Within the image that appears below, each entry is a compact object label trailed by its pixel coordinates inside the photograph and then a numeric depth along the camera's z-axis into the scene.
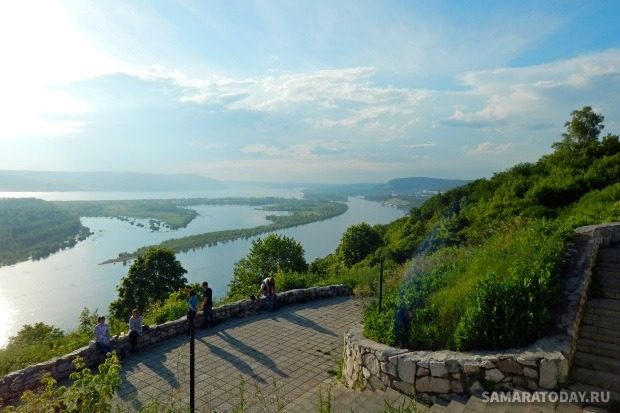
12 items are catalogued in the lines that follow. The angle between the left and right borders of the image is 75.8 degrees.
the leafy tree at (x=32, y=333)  20.69
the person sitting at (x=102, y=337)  8.52
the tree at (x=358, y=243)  37.97
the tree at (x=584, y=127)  31.16
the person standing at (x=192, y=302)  9.90
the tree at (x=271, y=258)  29.98
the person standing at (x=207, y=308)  10.34
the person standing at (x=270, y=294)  11.94
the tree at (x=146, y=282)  32.12
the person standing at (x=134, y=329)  9.04
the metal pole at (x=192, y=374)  5.00
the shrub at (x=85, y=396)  3.81
